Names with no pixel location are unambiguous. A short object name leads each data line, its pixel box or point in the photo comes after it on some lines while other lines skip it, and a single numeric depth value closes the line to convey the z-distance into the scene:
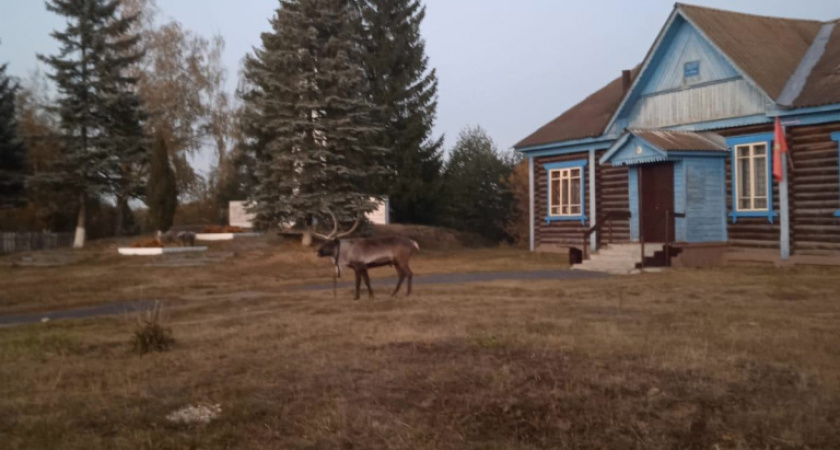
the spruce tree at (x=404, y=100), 37.69
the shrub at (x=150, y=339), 9.65
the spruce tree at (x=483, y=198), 43.41
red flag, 20.39
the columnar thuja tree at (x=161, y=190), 30.53
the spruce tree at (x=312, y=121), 27.05
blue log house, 20.45
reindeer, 14.81
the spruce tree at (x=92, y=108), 32.25
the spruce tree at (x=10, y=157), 33.25
